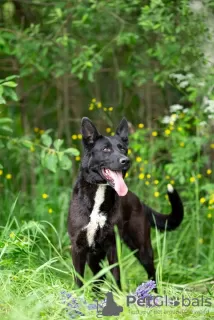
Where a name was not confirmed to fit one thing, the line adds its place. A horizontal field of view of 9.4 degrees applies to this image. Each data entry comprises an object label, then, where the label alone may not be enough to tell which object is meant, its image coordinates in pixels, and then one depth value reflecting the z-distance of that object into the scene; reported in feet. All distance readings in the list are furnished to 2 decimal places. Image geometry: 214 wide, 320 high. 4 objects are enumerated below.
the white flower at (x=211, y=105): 36.08
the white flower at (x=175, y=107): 40.10
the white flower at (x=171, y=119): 40.39
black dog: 29.78
